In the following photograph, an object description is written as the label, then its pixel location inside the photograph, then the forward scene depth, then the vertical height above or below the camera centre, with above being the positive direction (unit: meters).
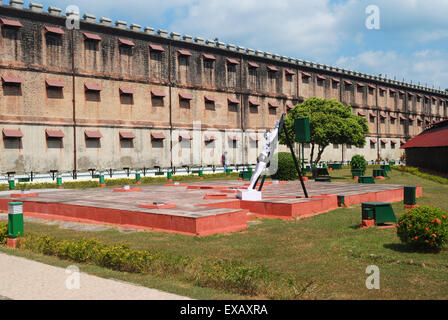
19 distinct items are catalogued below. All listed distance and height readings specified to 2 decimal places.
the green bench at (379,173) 29.00 -0.91
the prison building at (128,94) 31.64 +5.84
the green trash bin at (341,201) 15.69 -1.44
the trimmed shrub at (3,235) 10.44 -1.58
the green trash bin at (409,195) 15.43 -1.28
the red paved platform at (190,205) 11.53 -1.30
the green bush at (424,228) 8.49 -1.34
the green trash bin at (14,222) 10.18 -1.27
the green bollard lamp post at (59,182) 25.48 -0.95
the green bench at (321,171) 29.52 -0.76
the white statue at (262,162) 14.92 -0.03
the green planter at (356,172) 28.04 -0.79
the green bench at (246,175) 26.27 -0.79
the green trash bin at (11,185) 23.47 -0.97
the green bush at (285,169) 25.67 -0.46
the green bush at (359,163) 29.52 -0.24
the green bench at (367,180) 23.52 -1.09
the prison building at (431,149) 34.23 +0.71
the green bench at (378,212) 11.62 -1.39
